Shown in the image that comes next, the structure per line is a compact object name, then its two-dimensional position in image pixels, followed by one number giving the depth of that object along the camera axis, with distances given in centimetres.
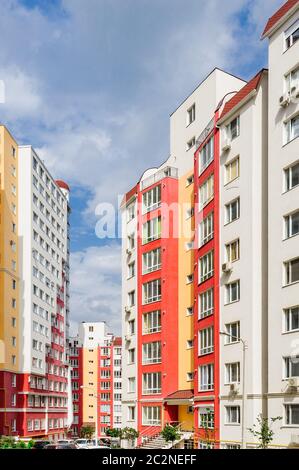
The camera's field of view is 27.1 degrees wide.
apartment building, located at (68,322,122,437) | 9488
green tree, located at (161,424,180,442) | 3341
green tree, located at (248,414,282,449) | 2306
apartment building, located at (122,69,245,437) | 3788
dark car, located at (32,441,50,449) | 3925
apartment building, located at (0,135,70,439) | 4256
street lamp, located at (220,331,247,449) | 2399
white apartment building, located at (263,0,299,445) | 2372
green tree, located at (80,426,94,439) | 8503
